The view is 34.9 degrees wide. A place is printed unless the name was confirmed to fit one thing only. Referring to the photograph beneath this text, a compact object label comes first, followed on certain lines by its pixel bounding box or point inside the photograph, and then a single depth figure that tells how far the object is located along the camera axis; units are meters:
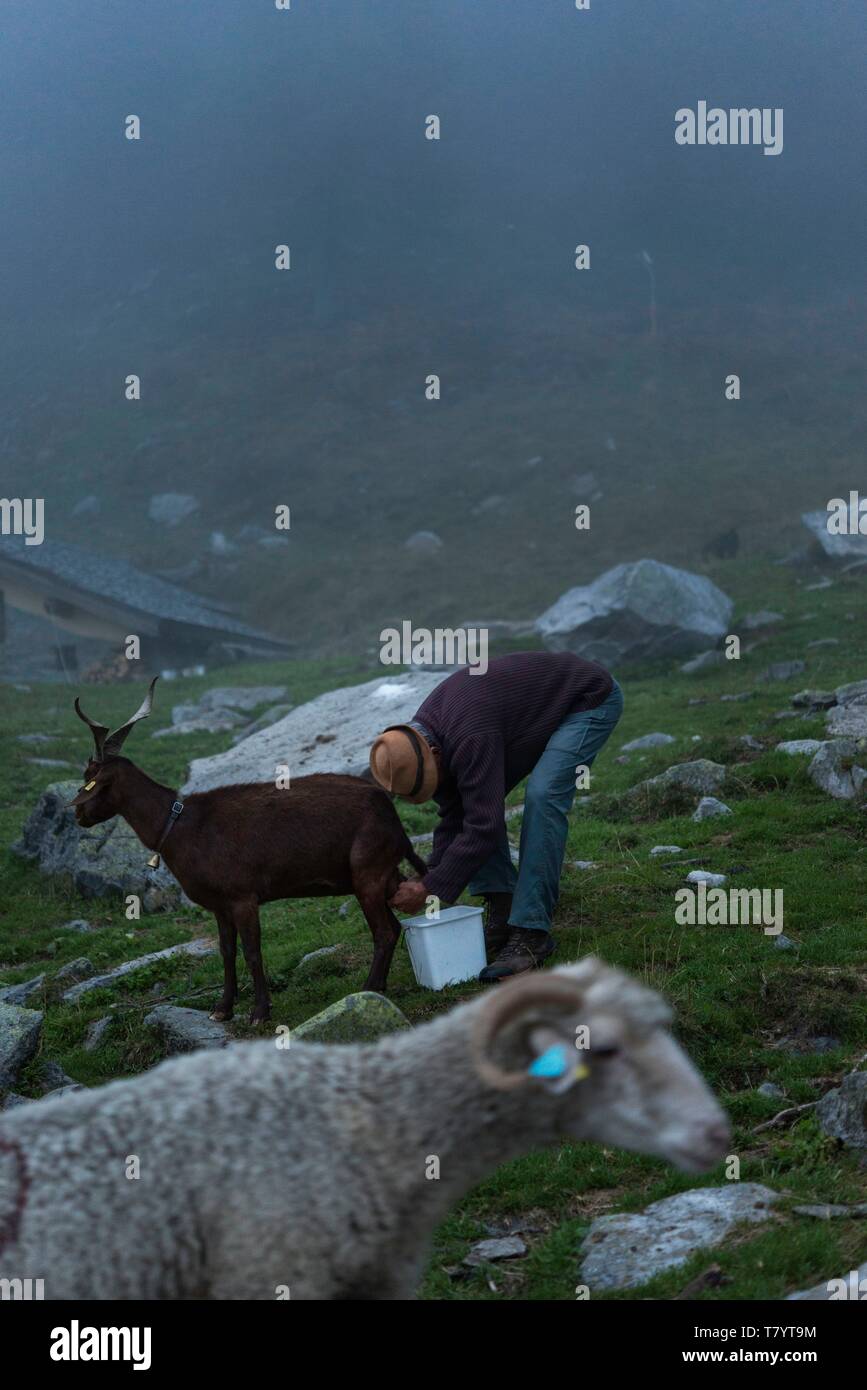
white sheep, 4.24
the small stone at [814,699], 15.02
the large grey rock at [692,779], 12.73
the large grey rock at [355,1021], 7.45
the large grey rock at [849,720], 13.44
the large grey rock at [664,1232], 5.79
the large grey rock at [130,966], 10.14
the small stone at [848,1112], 6.45
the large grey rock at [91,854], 12.85
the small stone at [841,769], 11.70
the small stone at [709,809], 12.02
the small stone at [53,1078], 8.29
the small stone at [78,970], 10.71
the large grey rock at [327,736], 15.11
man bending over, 8.30
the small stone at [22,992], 10.28
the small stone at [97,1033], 9.08
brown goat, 9.02
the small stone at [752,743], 13.63
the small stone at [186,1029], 8.67
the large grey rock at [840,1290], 4.92
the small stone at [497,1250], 6.19
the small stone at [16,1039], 8.30
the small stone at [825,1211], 5.80
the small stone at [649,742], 15.78
